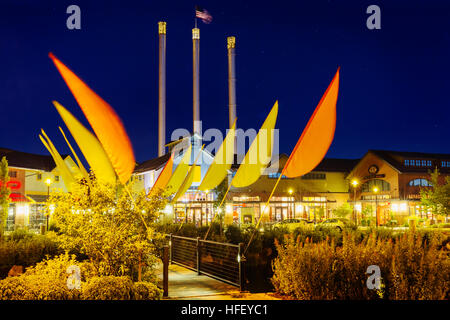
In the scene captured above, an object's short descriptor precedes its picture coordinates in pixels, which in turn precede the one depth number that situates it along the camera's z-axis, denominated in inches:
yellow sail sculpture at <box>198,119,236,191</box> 869.3
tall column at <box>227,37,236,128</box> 2487.7
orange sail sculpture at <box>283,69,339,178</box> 464.1
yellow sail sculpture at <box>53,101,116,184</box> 415.2
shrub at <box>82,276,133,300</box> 287.9
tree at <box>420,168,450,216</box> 1595.7
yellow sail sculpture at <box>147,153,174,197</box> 935.0
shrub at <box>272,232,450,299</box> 318.3
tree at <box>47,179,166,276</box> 362.9
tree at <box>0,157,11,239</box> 1208.8
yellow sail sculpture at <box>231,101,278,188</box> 773.3
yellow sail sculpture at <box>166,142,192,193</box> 1059.4
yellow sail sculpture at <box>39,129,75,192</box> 569.0
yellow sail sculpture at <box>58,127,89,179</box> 486.3
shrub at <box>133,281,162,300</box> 300.8
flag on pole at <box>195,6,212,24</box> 2709.2
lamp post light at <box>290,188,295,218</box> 2220.7
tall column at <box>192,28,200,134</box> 2525.1
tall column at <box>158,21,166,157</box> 2390.4
